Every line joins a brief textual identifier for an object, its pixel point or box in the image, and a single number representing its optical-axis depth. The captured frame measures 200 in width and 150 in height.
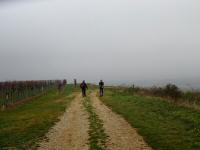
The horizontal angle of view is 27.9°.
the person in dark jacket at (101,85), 54.79
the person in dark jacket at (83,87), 55.85
